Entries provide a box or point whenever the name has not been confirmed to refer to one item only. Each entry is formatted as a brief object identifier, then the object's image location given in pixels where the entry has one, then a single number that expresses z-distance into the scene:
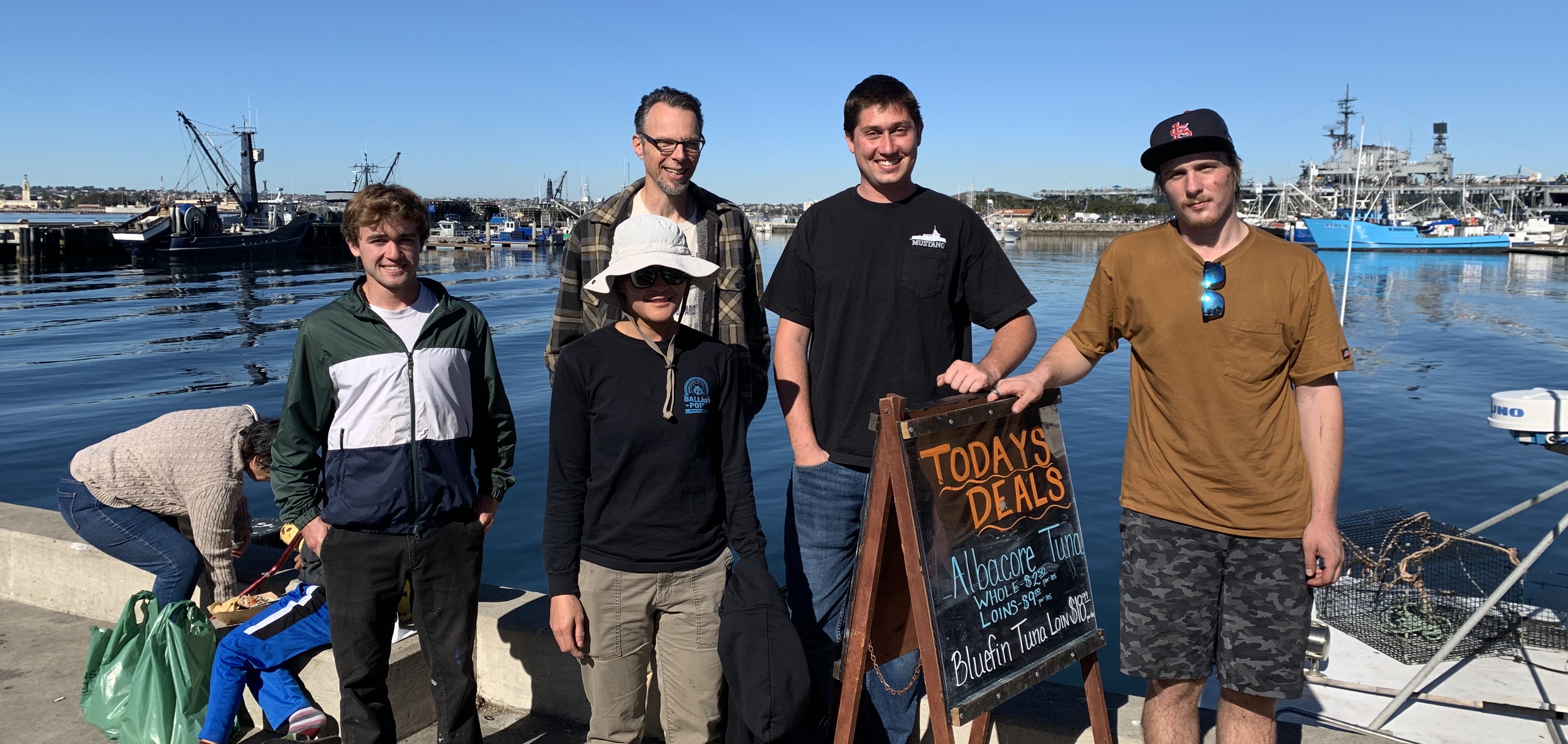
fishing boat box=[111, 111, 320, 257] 58.22
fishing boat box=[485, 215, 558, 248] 86.38
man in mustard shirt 2.63
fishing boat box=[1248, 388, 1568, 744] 3.57
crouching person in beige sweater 3.88
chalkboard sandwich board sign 2.59
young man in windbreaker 2.96
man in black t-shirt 2.94
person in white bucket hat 2.72
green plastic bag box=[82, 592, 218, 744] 3.47
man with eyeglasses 3.31
